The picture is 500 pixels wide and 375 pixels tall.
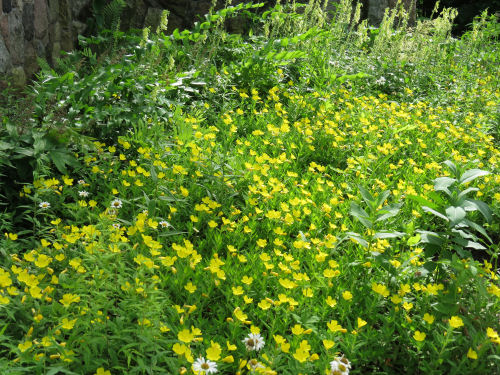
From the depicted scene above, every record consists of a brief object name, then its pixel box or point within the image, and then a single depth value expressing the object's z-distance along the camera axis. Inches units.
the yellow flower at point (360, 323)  74.3
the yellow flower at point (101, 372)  62.7
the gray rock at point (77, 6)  178.1
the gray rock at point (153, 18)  215.0
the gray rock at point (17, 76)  137.6
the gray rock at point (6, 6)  130.6
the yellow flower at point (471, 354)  69.2
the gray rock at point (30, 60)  145.7
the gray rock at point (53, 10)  160.3
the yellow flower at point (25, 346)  62.1
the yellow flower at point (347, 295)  82.0
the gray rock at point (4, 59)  131.0
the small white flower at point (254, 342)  72.2
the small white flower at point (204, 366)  64.8
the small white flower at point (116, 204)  104.7
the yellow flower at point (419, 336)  73.2
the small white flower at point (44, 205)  99.3
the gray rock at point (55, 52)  163.6
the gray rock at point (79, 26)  181.6
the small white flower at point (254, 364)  66.7
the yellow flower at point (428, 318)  76.1
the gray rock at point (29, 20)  142.5
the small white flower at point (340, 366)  68.1
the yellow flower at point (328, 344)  70.5
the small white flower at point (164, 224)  101.2
